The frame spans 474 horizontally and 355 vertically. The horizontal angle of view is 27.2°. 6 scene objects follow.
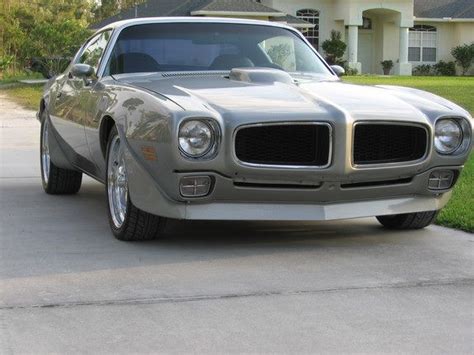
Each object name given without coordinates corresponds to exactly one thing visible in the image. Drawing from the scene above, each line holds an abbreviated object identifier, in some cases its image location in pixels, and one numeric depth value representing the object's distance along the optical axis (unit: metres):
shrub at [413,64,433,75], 45.91
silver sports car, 6.02
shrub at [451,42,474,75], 45.00
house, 41.38
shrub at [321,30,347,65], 43.03
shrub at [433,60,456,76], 45.59
